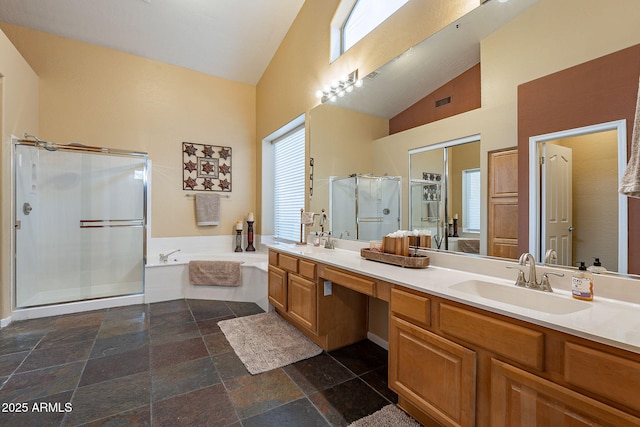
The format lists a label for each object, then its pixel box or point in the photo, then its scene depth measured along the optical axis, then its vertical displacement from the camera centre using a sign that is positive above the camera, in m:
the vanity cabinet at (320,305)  2.18 -0.76
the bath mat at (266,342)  2.06 -1.08
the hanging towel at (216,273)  3.47 -0.74
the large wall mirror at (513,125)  1.19 +0.49
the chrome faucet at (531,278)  1.27 -0.31
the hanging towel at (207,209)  4.13 +0.06
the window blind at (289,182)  3.73 +0.45
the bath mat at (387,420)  1.45 -1.09
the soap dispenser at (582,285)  1.15 -0.30
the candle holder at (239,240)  4.36 -0.42
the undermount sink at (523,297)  1.16 -0.38
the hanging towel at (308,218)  2.97 -0.05
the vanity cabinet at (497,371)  0.81 -0.56
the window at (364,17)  2.32 +1.77
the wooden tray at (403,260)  1.77 -0.30
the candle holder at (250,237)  4.39 -0.37
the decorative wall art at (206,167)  4.09 +0.70
